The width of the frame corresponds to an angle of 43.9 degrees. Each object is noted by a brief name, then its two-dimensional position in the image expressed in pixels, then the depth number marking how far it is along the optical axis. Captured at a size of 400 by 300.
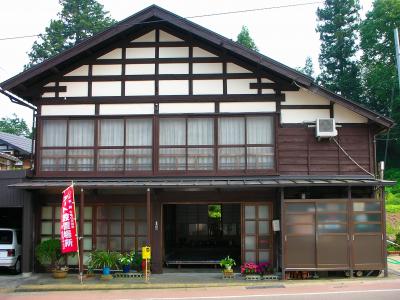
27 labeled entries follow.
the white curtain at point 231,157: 17.58
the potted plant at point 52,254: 16.64
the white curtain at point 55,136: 18.06
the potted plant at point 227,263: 16.41
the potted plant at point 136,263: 17.33
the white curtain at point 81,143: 17.84
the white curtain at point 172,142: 17.66
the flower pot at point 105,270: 16.34
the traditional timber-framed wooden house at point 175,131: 17.47
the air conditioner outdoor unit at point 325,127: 17.28
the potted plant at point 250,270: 16.55
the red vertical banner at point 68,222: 15.76
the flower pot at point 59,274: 16.61
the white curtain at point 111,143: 17.77
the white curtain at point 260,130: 17.72
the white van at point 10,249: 17.19
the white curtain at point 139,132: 17.84
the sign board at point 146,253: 15.63
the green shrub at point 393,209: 30.97
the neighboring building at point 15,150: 30.63
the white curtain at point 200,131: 17.75
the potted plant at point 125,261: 16.66
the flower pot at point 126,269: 16.98
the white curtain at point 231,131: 17.72
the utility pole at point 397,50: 16.06
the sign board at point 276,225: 16.77
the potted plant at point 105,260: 16.38
